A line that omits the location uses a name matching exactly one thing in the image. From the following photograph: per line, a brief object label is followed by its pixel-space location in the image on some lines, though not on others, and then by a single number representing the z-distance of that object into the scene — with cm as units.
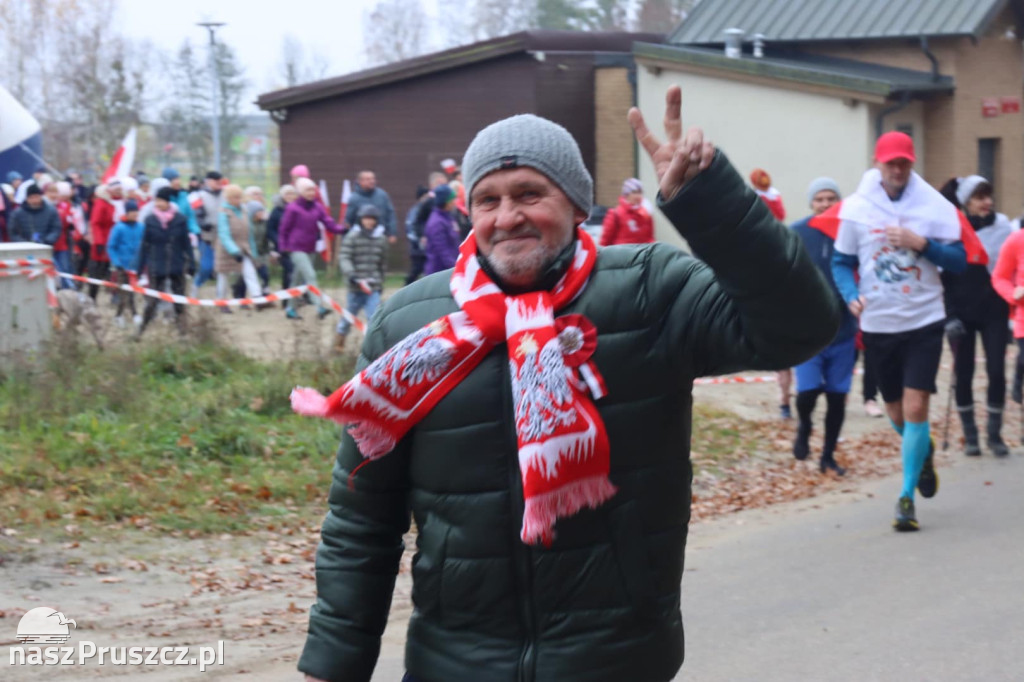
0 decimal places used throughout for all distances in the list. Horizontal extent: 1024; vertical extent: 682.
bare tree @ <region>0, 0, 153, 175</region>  5725
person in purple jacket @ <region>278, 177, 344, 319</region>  1847
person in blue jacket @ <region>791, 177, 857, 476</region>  1006
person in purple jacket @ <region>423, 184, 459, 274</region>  1658
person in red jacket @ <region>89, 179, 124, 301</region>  2020
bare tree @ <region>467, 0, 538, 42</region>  7488
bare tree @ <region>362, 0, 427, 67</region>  7756
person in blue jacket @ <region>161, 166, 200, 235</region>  2003
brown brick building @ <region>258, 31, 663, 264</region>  2755
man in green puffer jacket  289
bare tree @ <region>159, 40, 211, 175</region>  6300
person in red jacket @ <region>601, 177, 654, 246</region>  1661
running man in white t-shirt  797
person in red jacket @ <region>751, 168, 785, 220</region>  1578
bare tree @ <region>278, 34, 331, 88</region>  6981
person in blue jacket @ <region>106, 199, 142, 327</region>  1783
